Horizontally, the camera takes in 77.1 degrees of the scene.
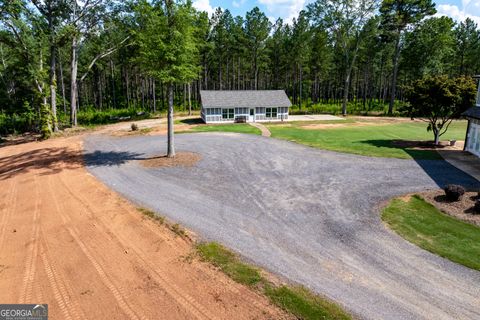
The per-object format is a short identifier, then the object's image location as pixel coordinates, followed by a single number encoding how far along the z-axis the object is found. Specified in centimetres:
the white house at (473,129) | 2138
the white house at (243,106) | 3897
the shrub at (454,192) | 1347
